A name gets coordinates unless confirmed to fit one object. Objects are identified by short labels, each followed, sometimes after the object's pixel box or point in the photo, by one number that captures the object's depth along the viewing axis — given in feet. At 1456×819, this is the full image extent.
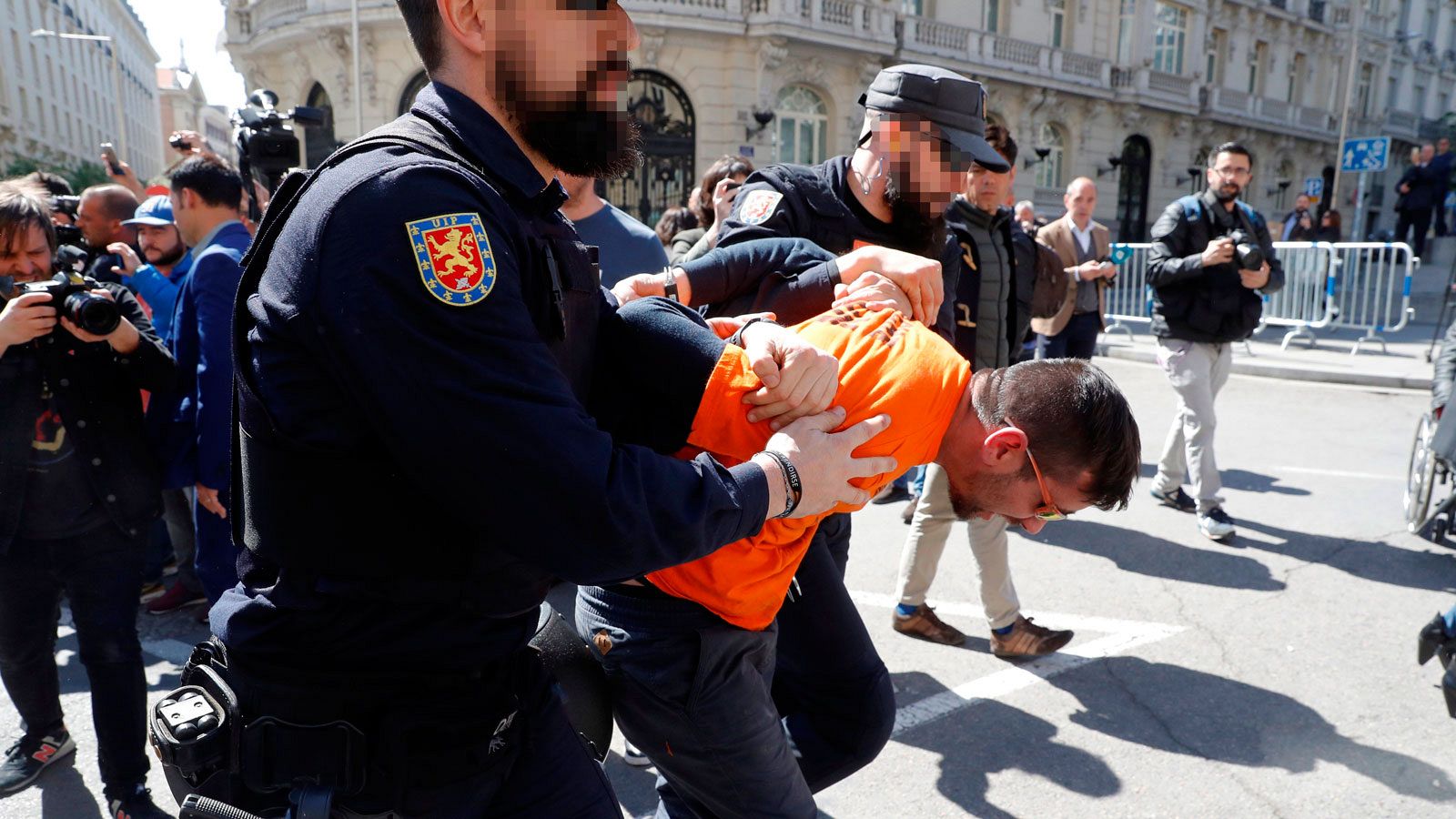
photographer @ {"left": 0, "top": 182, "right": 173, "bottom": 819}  8.93
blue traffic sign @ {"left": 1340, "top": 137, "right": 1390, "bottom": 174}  52.11
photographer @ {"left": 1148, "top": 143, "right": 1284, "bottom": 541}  17.39
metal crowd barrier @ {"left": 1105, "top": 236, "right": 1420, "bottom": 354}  39.75
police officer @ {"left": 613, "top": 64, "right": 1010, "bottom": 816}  7.32
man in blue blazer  10.04
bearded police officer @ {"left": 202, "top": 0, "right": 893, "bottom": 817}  3.57
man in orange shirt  5.69
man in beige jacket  22.56
